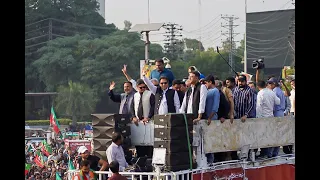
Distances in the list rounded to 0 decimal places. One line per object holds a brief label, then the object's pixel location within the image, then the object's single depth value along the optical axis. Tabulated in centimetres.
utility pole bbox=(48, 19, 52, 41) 7479
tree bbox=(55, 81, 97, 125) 6494
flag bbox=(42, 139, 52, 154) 2960
